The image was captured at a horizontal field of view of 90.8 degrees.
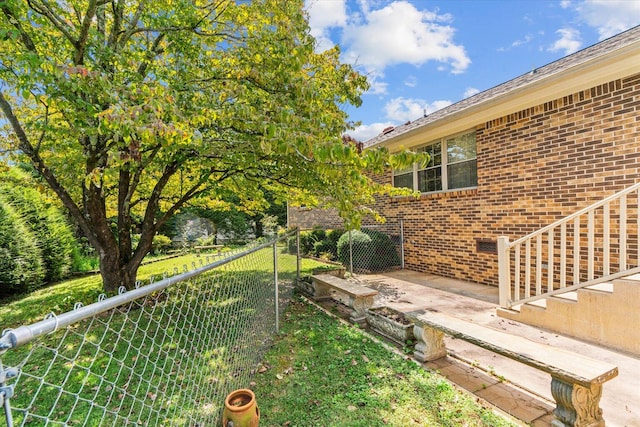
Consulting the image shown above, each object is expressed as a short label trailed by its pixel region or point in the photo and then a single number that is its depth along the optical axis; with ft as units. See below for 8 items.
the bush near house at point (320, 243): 36.81
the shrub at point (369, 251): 29.96
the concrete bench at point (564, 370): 8.05
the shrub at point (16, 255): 26.50
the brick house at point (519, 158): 16.47
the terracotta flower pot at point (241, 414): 7.79
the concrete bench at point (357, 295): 16.60
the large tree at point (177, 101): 10.55
